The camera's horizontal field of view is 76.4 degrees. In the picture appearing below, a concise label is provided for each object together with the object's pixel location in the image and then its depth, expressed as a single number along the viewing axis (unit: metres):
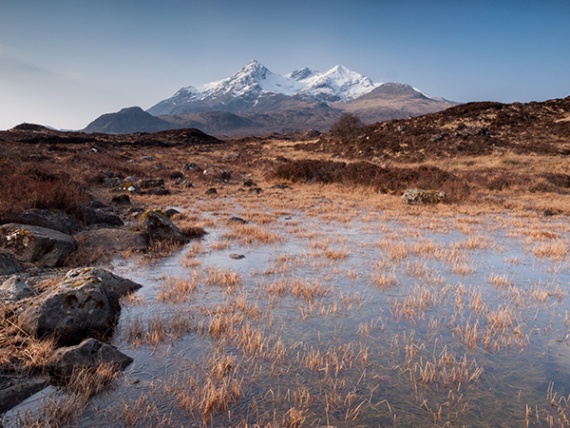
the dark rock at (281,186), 25.21
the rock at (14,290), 5.39
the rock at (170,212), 14.55
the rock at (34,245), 8.00
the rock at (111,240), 9.64
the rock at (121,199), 17.16
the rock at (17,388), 3.52
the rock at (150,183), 22.77
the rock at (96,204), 15.51
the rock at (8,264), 6.78
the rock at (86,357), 4.04
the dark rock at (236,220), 13.75
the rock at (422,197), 18.64
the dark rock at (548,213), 16.23
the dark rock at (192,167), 34.22
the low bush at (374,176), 21.62
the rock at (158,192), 21.15
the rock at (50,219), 9.83
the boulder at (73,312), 4.71
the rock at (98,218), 12.32
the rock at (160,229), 10.70
